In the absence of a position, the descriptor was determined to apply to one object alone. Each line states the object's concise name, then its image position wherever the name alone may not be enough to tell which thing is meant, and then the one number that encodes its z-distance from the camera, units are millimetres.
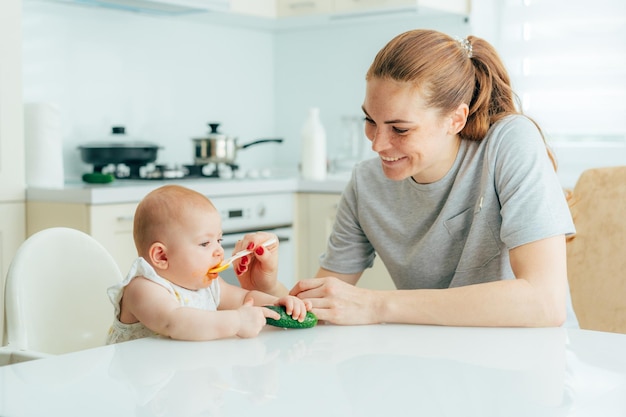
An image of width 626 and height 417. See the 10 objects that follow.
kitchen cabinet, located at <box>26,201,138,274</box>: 2857
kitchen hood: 3398
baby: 1346
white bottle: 3754
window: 3588
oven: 3303
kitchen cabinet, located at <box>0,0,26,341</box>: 2865
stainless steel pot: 3684
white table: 997
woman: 1500
